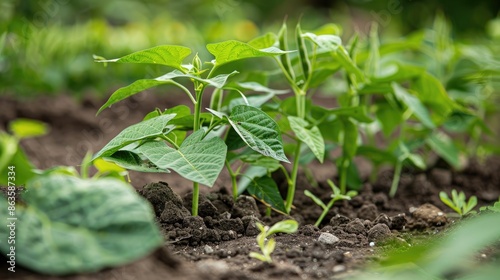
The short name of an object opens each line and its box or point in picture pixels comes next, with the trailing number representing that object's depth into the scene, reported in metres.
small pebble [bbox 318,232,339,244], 1.49
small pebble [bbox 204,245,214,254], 1.46
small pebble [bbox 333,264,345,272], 1.39
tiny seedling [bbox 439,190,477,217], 1.59
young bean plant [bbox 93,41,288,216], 1.44
